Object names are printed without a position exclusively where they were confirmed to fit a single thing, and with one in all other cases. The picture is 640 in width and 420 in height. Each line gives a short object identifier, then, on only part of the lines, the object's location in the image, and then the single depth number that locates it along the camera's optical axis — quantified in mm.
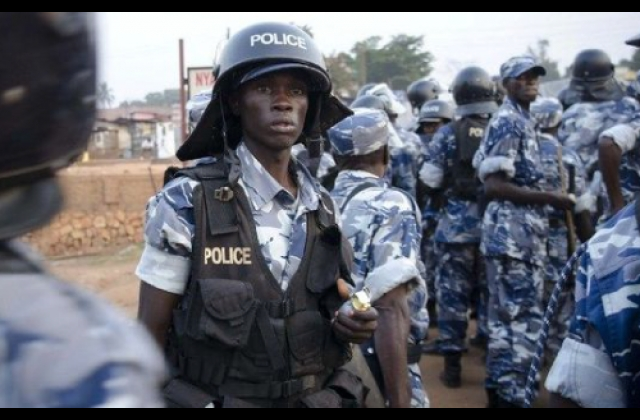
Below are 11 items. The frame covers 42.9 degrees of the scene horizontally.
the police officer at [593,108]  7090
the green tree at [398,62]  36688
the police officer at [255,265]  2473
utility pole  11227
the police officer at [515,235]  5242
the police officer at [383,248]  3119
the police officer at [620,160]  4855
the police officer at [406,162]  7266
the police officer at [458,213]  6332
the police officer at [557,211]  5371
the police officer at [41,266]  893
